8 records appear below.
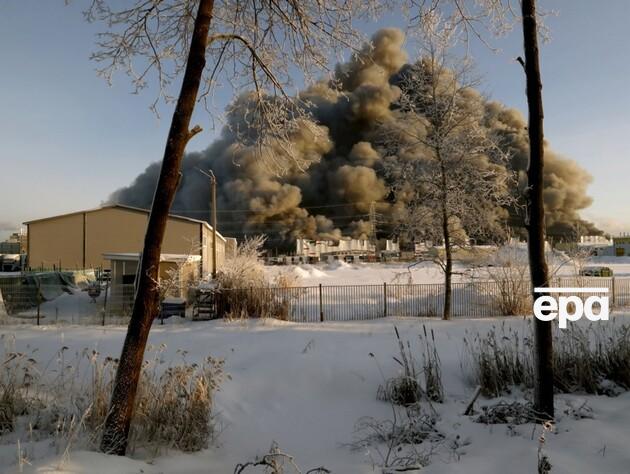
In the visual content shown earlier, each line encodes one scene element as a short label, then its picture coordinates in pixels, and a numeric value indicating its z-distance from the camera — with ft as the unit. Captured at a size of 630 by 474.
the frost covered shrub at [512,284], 35.04
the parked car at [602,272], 61.41
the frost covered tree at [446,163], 33.58
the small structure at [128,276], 39.81
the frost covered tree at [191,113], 8.79
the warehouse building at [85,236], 85.66
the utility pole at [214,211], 56.18
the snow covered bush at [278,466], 8.40
